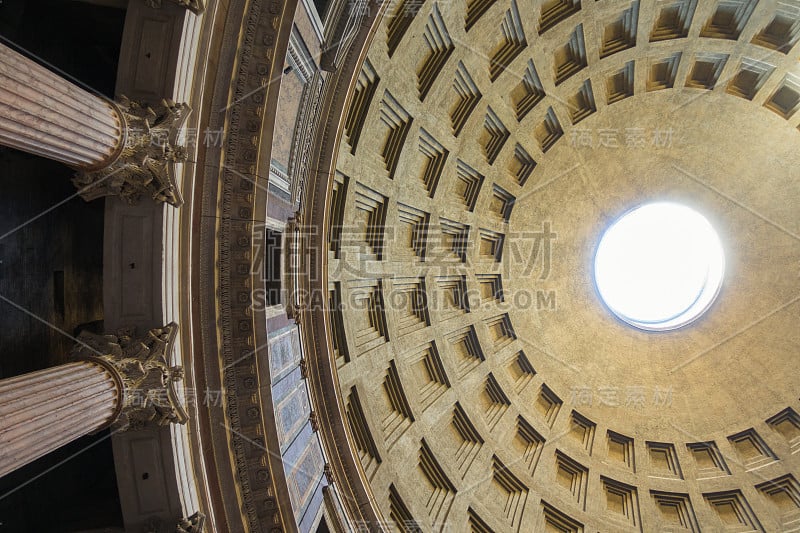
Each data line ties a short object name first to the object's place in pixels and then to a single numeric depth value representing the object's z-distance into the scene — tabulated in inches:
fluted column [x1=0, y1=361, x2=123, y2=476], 297.4
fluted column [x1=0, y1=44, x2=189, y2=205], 289.6
